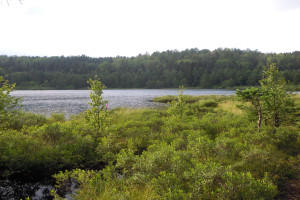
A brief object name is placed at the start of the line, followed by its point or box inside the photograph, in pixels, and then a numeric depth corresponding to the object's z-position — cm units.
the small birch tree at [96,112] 1255
